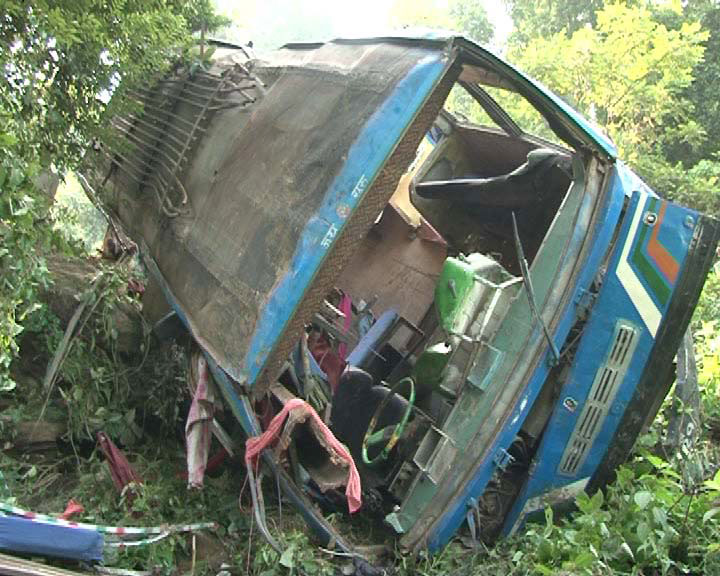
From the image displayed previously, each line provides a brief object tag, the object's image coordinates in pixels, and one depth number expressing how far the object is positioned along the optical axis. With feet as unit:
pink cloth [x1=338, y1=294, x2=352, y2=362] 13.67
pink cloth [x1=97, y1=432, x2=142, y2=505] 9.90
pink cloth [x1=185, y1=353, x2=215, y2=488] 9.47
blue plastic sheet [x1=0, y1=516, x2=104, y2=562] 7.07
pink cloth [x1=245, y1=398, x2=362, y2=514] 8.25
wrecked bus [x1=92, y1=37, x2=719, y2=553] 8.63
